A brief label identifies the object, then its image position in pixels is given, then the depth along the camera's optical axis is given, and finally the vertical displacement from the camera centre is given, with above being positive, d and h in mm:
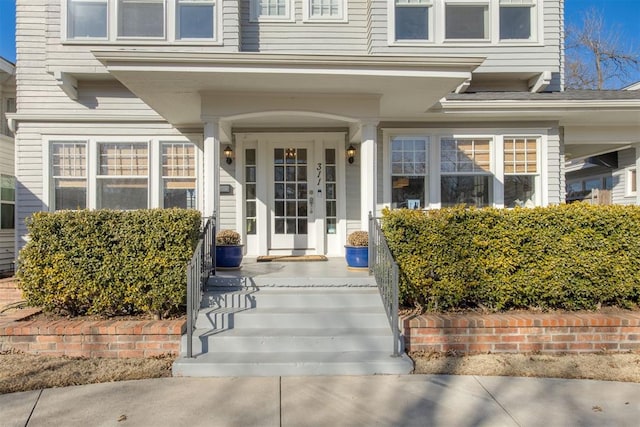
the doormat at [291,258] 6438 -720
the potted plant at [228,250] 5199 -460
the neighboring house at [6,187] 7949 +602
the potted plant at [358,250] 5168 -464
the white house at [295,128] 6883 +1535
